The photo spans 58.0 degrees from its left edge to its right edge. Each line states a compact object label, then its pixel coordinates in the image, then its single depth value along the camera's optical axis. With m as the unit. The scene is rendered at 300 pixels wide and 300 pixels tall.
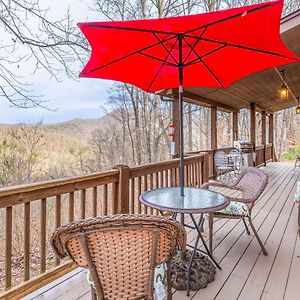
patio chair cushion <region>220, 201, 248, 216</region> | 2.92
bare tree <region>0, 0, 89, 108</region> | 3.95
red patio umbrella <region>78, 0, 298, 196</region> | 2.03
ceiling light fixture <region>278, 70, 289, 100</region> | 6.20
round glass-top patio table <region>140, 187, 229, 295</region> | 2.14
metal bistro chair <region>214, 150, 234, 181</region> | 7.50
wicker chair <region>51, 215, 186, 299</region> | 1.32
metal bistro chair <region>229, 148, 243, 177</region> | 8.11
